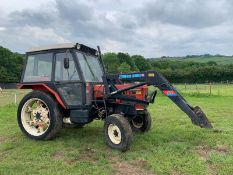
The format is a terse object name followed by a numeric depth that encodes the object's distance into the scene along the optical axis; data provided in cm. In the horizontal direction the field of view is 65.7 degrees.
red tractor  380
